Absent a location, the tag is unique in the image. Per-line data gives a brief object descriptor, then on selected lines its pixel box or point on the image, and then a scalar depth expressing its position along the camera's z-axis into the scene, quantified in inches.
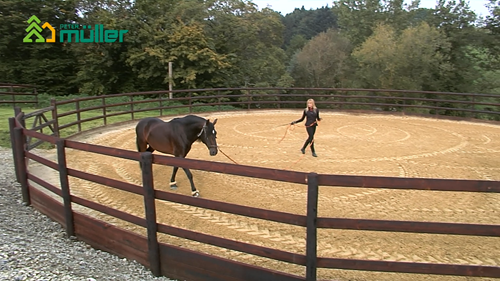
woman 382.6
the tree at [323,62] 1563.7
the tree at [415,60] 1176.8
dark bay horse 257.1
